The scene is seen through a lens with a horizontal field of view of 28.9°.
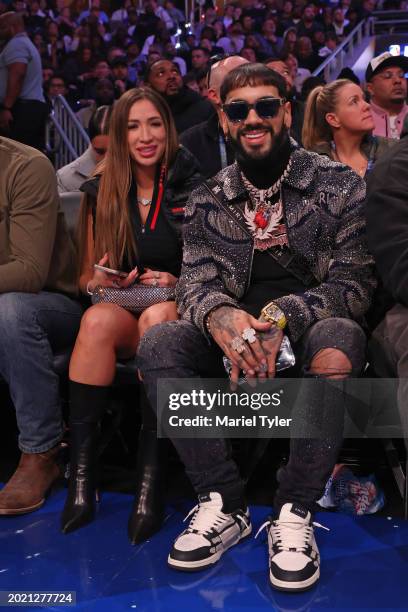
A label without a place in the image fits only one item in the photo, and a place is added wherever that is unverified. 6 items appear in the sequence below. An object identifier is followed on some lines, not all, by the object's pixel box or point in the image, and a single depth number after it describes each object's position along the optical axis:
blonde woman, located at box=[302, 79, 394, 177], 3.68
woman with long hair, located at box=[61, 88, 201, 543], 2.65
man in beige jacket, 2.75
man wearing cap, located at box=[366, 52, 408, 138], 4.39
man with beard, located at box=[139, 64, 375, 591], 2.28
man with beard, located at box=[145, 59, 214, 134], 5.11
